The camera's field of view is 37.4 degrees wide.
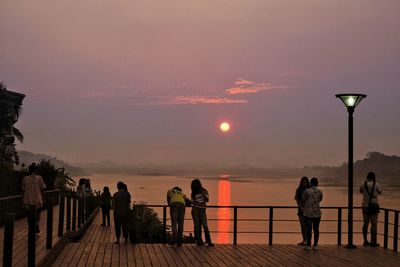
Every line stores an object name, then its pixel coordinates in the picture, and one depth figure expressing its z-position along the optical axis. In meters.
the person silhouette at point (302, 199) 15.12
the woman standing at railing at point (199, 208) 15.46
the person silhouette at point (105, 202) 23.27
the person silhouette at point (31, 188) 14.48
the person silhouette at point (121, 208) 16.12
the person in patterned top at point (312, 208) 15.07
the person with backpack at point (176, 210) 15.50
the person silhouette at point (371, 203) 16.02
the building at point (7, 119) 50.31
